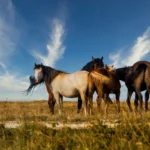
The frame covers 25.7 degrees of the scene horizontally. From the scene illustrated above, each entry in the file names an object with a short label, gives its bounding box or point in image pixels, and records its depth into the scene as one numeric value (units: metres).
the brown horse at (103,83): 13.30
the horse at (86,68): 14.89
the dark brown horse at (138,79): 14.27
